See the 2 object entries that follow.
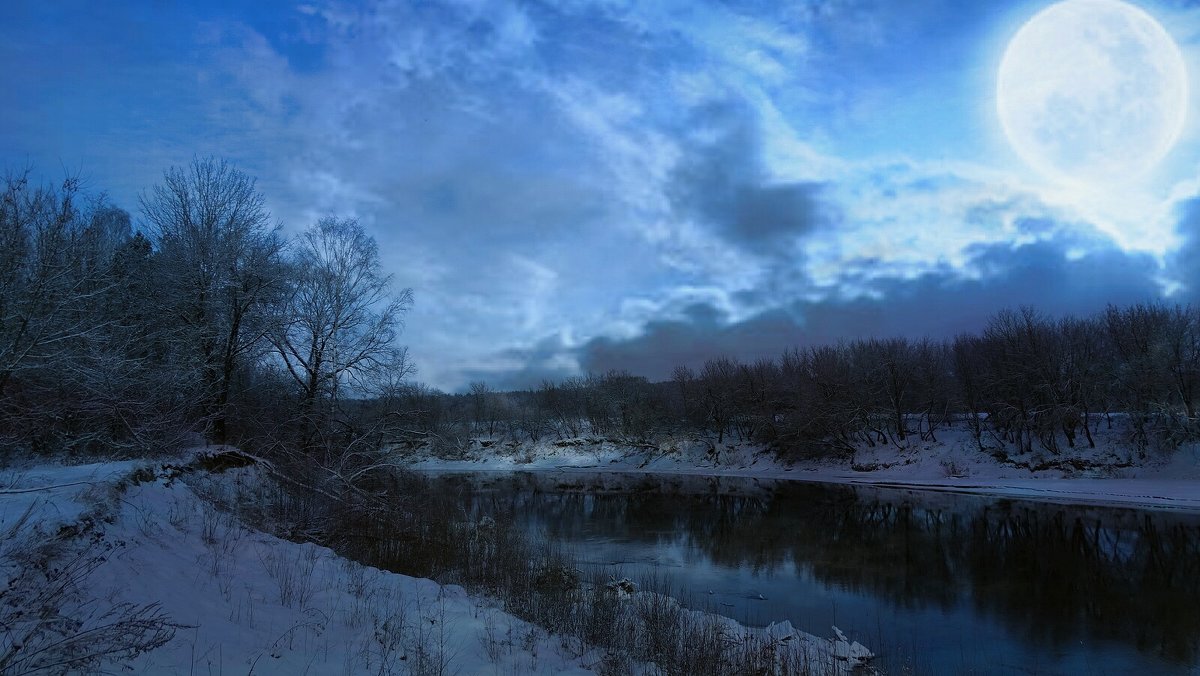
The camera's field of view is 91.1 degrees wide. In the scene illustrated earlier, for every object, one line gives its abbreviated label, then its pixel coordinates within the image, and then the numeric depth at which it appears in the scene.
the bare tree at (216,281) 22.39
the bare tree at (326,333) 26.55
